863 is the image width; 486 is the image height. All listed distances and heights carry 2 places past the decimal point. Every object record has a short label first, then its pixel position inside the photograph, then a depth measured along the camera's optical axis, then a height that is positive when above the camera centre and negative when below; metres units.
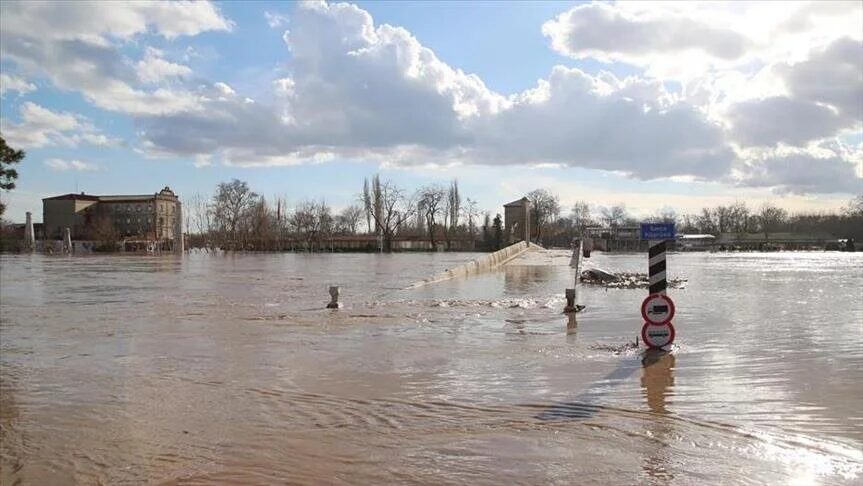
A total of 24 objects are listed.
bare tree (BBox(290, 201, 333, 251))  135.50 +3.75
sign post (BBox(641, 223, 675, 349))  9.98 -1.08
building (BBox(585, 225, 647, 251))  129.00 -0.09
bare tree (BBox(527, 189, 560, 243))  139.38 +6.44
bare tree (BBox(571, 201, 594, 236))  159.88 +5.42
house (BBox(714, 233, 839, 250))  138.25 -1.12
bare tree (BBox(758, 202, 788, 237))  161.50 +4.19
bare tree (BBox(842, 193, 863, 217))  141.50 +4.81
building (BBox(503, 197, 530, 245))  120.47 +3.63
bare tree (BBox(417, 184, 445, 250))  138.04 +7.36
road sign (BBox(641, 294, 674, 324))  9.98 -1.01
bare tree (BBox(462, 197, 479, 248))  141.76 +3.36
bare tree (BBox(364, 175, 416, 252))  130.38 +5.41
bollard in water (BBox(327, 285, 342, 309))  17.31 -1.37
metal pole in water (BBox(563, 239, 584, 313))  15.78 -1.37
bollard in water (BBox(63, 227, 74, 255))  97.69 +0.64
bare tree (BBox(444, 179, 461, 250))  139.38 +6.31
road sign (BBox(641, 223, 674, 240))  10.30 +0.09
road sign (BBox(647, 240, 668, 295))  10.16 -0.49
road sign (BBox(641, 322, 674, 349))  9.96 -1.39
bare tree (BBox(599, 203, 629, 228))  160.00 +4.80
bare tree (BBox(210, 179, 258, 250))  130.38 +7.44
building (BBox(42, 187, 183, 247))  143.25 +6.86
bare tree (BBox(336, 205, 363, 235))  147.88 +4.76
